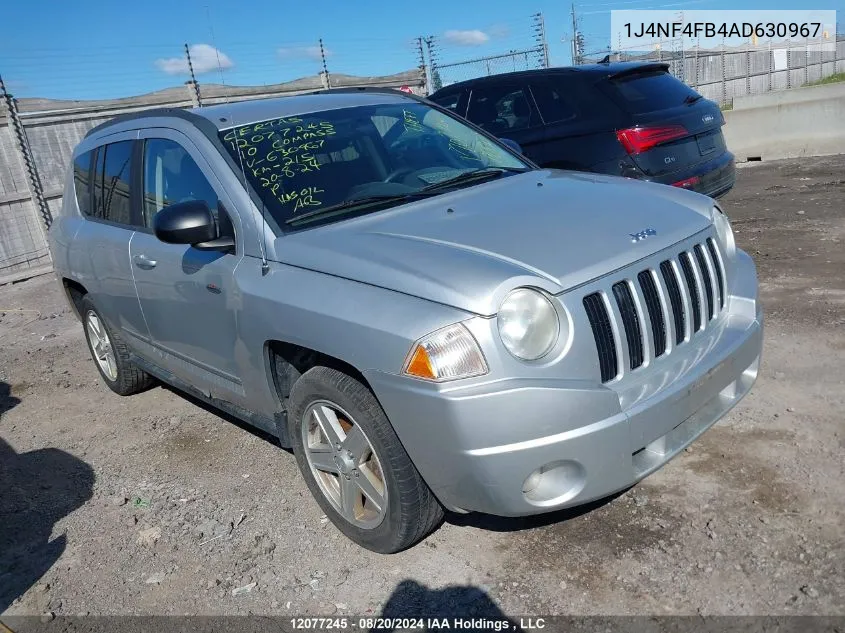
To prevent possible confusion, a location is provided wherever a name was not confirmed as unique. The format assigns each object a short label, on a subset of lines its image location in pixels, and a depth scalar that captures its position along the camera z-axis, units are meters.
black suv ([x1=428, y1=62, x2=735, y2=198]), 6.10
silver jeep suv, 2.53
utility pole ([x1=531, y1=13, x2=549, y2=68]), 15.88
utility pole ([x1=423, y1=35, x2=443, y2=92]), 15.65
